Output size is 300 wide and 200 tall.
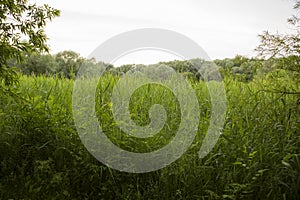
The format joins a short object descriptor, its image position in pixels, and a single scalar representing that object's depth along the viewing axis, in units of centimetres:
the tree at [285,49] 326
